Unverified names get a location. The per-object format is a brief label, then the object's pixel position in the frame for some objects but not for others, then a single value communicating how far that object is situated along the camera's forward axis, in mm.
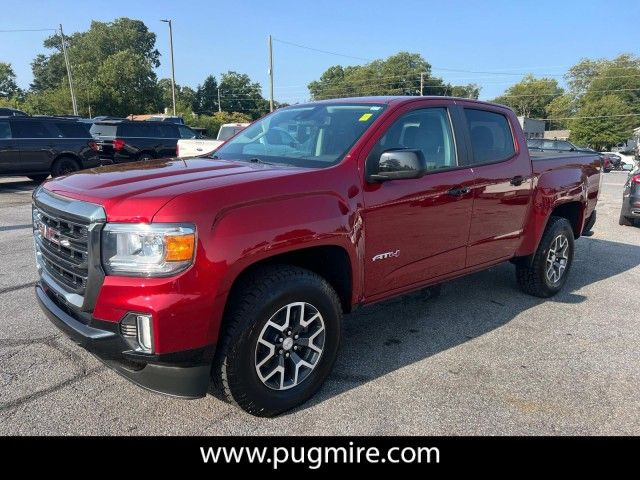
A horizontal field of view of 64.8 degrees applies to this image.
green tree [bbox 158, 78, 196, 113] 80619
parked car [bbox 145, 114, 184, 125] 27381
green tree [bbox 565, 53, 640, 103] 83688
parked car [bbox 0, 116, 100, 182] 13062
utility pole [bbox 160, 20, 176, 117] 38244
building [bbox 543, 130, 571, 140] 75162
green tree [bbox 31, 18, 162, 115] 47812
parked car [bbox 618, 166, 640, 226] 9922
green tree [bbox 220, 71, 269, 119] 97750
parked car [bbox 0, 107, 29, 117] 23125
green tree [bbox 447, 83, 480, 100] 92875
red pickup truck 2459
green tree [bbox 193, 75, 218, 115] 89812
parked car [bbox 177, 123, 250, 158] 10781
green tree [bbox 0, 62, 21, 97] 86362
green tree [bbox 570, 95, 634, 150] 54844
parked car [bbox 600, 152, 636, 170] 34438
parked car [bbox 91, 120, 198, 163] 15836
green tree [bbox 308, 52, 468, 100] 95000
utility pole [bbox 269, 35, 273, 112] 33844
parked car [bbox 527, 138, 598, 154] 19505
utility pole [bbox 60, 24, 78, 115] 42566
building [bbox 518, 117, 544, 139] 61425
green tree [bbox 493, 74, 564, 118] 102188
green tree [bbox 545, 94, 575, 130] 91731
